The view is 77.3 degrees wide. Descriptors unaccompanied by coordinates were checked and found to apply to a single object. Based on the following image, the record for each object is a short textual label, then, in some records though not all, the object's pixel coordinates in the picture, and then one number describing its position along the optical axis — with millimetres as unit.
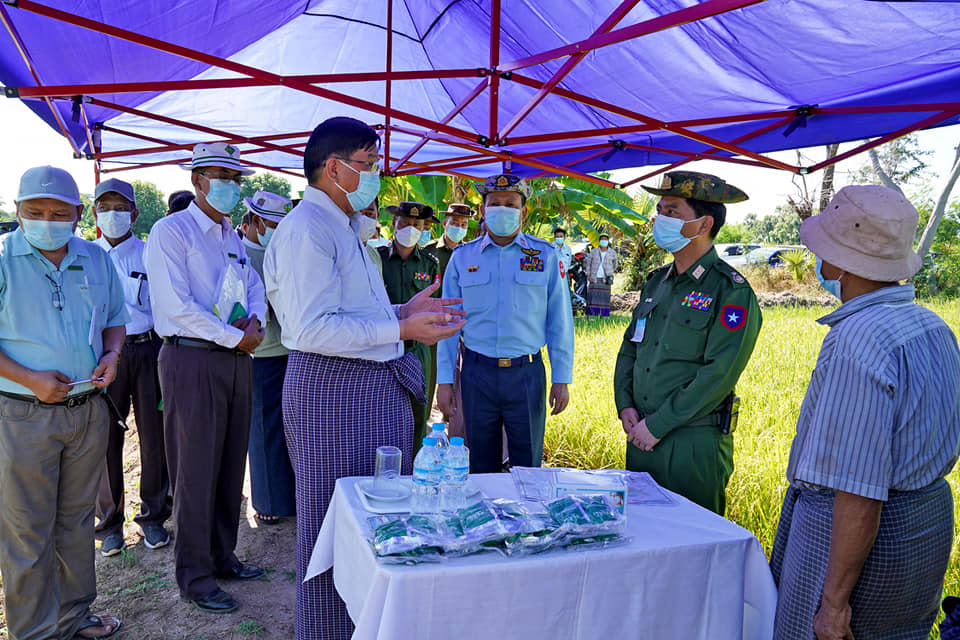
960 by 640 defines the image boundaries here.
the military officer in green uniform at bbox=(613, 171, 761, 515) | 2408
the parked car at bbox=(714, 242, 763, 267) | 29025
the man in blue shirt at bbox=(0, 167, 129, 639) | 2328
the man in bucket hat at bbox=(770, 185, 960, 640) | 1476
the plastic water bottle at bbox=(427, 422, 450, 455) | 1886
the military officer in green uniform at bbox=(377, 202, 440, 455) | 4848
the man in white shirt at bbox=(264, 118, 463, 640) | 2053
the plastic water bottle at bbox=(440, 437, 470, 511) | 1799
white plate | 1793
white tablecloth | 1416
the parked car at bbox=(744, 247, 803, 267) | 21922
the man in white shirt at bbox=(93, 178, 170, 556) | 3514
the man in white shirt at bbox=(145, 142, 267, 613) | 2861
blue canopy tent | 3059
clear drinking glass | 1871
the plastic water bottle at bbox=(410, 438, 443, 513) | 1773
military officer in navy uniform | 3377
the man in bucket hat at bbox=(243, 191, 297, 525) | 4004
